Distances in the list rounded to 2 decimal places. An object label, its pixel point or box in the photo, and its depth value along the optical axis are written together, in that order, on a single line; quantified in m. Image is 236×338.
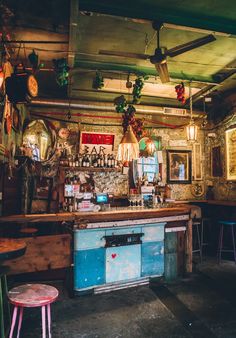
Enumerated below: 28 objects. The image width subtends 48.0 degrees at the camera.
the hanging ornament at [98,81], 5.70
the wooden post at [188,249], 5.50
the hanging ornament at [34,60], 4.29
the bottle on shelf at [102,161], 7.63
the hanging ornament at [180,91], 5.97
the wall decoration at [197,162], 8.79
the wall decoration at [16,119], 5.81
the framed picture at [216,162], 8.22
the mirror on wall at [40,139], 7.16
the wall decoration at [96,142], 7.88
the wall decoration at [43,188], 7.13
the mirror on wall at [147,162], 8.27
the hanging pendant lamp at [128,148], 5.26
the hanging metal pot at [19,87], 4.17
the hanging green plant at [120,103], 6.32
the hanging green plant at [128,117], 6.70
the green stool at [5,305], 3.30
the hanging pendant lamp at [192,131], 6.62
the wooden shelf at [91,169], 7.27
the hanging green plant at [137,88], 5.74
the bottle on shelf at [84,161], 7.47
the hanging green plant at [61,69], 4.58
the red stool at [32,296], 2.55
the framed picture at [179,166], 8.57
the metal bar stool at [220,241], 6.57
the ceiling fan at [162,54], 3.98
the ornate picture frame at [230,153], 7.61
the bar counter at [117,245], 4.25
